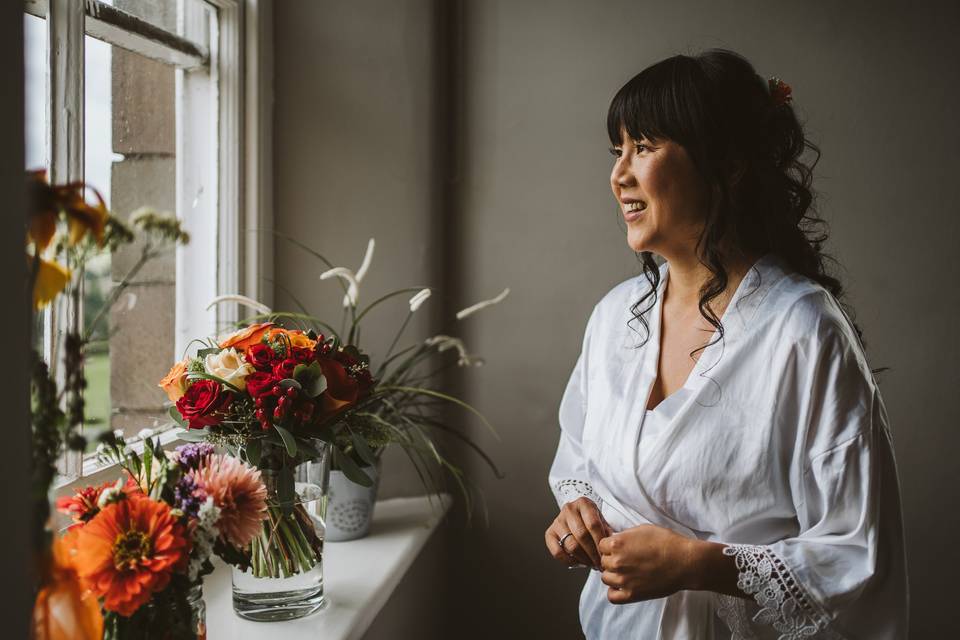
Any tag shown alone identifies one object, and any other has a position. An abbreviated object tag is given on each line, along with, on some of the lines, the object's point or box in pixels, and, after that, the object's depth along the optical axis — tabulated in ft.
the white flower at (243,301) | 4.20
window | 3.60
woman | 3.32
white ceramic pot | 5.10
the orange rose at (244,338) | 3.50
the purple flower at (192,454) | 2.99
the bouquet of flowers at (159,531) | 2.47
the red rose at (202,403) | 3.23
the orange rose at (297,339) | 3.56
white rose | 3.37
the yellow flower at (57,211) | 1.91
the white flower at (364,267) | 4.76
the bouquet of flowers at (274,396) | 3.32
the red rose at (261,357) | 3.40
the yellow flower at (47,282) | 1.96
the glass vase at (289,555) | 3.68
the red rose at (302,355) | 3.48
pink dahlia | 2.83
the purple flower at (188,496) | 2.73
